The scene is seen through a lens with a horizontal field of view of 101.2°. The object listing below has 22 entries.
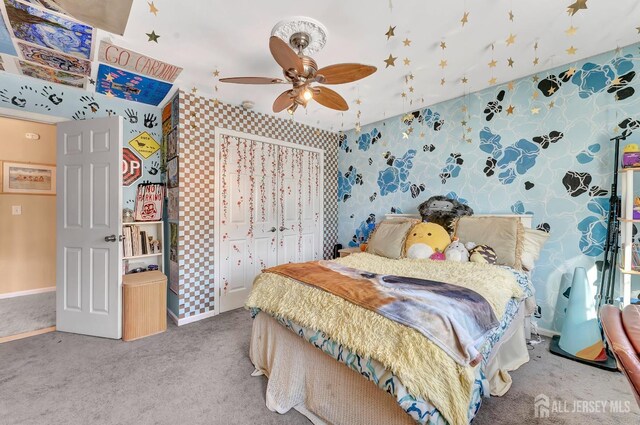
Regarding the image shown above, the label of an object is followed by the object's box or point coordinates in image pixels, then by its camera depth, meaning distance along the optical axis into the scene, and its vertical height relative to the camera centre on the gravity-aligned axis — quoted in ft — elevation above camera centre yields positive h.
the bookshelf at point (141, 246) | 9.46 -1.51
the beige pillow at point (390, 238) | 9.24 -1.10
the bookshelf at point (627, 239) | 6.64 -0.72
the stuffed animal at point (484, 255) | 7.61 -1.34
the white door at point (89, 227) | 8.47 -0.72
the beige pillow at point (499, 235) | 7.59 -0.77
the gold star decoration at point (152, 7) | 5.10 +4.00
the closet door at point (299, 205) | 12.61 +0.12
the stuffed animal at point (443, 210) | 9.52 -0.04
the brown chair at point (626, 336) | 2.32 -1.30
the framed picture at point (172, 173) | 9.67 +1.27
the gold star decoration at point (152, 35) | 5.91 +3.97
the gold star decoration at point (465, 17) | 5.36 +4.10
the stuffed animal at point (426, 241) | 8.46 -1.05
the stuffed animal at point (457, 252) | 7.86 -1.31
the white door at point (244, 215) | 10.69 -0.34
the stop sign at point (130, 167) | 10.12 +1.51
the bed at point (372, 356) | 3.52 -2.47
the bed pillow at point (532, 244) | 7.69 -1.02
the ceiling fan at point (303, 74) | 5.22 +2.97
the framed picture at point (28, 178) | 12.01 +1.24
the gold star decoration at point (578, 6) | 4.28 +3.41
